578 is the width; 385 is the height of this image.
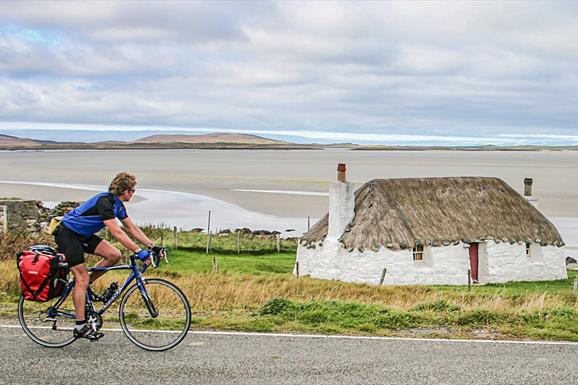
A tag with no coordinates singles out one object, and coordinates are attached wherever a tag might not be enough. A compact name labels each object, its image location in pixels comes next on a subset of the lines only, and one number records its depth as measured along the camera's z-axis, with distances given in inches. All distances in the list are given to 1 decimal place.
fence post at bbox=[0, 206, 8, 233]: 1365.7
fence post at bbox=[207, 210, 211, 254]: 1449.3
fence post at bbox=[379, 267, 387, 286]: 1096.8
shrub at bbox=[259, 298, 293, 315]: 389.4
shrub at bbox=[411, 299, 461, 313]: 418.3
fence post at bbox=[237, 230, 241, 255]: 1481.3
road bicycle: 312.0
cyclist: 305.9
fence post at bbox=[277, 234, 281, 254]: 1530.5
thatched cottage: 1146.0
